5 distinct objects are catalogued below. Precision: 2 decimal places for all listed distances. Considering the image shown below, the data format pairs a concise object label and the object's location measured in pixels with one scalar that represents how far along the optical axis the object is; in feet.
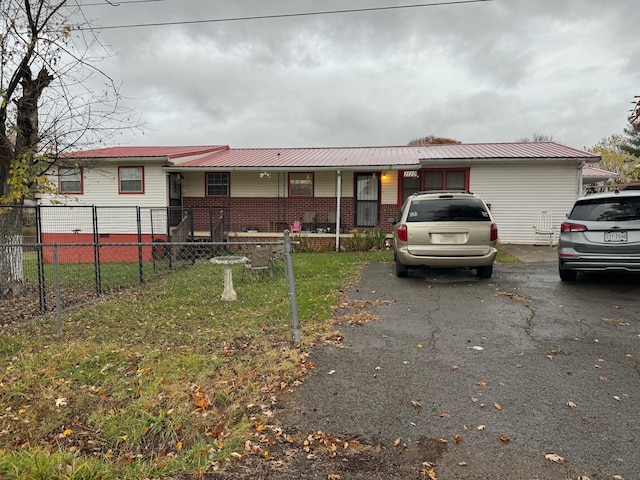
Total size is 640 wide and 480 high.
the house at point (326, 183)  47.39
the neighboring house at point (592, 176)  61.93
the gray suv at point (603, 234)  21.07
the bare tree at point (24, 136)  23.72
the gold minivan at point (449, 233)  24.63
